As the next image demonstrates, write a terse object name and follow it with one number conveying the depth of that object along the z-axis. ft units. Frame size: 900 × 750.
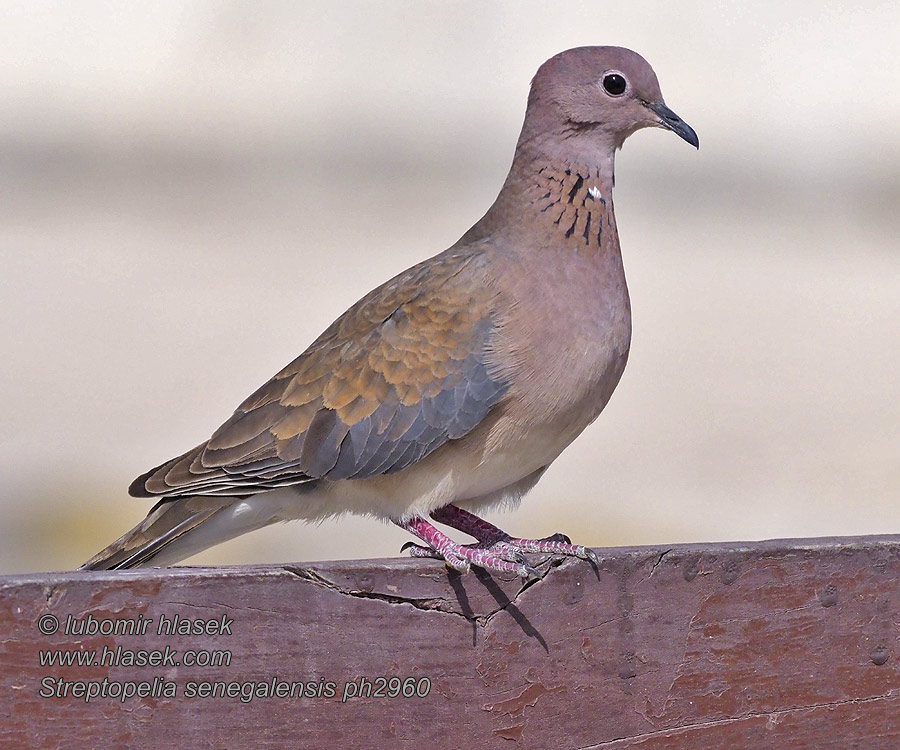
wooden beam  15.83
